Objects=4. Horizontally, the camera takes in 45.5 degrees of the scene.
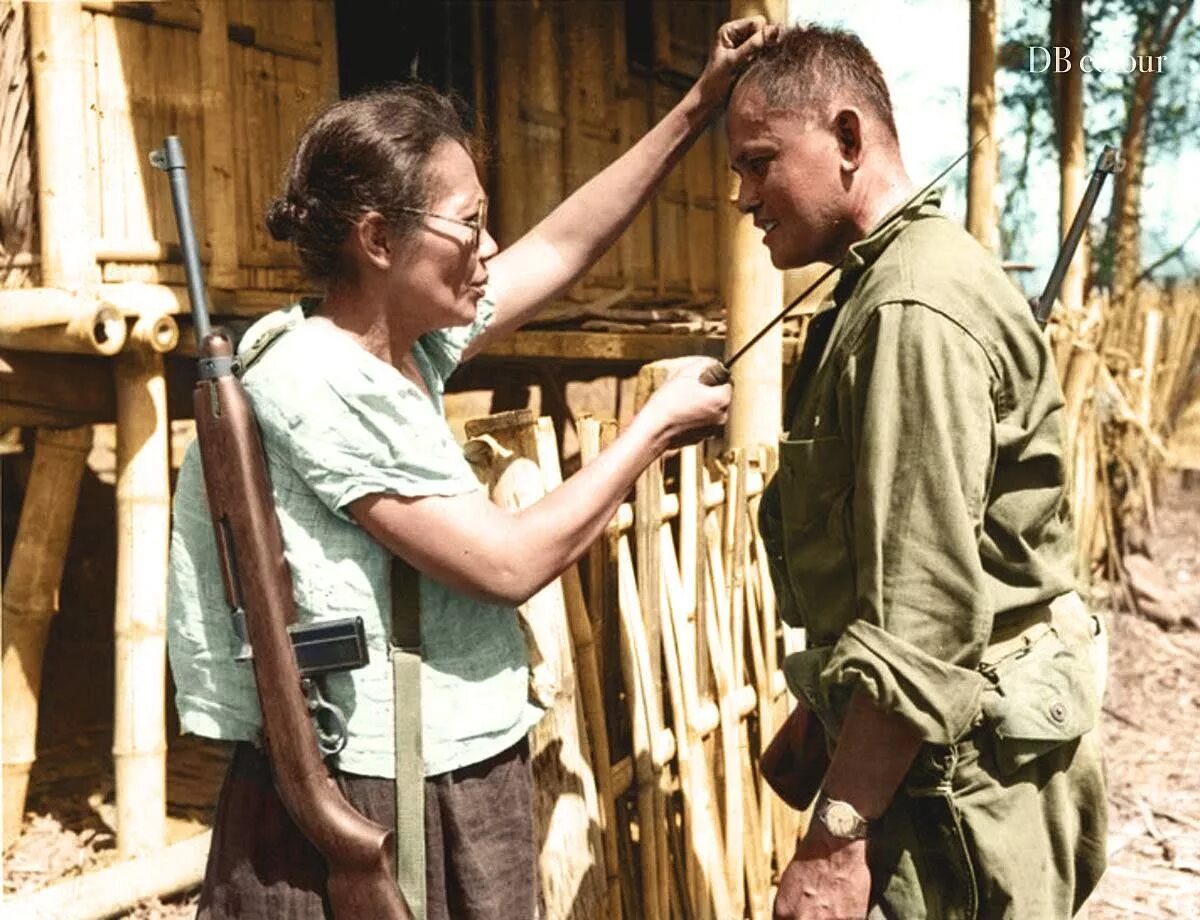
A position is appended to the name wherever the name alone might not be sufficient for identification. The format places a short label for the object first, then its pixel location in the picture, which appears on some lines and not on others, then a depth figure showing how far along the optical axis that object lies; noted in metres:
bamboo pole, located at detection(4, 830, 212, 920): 4.66
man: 2.02
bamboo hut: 3.56
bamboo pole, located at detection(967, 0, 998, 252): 8.71
